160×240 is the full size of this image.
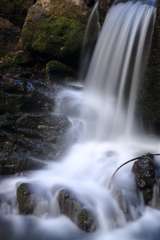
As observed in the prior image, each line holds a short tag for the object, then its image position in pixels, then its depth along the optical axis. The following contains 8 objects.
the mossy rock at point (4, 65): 7.11
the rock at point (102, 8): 7.26
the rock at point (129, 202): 2.92
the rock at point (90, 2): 8.69
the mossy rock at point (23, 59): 8.01
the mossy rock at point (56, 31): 7.80
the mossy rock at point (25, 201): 2.94
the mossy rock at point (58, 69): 7.51
